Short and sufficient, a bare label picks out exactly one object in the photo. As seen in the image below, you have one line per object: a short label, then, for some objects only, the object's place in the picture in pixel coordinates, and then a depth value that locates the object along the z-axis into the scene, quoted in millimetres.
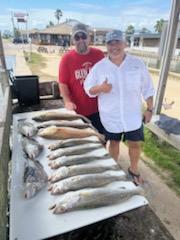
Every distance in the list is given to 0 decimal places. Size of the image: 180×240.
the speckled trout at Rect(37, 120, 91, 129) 1588
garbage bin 2563
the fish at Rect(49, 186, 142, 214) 919
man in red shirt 1913
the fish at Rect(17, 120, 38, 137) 1497
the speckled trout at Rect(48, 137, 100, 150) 1346
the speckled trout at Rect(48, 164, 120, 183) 1072
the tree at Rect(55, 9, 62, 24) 70739
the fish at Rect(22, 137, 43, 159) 1277
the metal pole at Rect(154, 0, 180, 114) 2929
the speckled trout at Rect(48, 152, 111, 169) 1175
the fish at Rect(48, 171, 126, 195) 996
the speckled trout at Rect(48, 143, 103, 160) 1254
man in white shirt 1674
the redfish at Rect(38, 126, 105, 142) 1452
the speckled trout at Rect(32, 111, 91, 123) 1708
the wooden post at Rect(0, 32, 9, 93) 2429
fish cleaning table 848
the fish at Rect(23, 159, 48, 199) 1007
